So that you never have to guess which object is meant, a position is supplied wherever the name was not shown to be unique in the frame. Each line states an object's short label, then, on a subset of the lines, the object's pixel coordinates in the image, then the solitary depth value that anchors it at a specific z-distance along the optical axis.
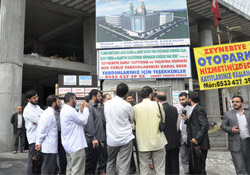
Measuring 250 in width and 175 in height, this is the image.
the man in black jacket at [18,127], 7.66
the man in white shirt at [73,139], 3.41
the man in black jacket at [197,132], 3.62
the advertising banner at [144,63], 8.40
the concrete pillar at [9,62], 8.53
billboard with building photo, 8.74
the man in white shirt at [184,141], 4.17
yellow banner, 6.30
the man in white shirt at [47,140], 3.49
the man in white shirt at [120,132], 3.24
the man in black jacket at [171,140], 3.63
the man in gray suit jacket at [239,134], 3.78
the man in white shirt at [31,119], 3.85
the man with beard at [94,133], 4.22
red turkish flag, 8.81
